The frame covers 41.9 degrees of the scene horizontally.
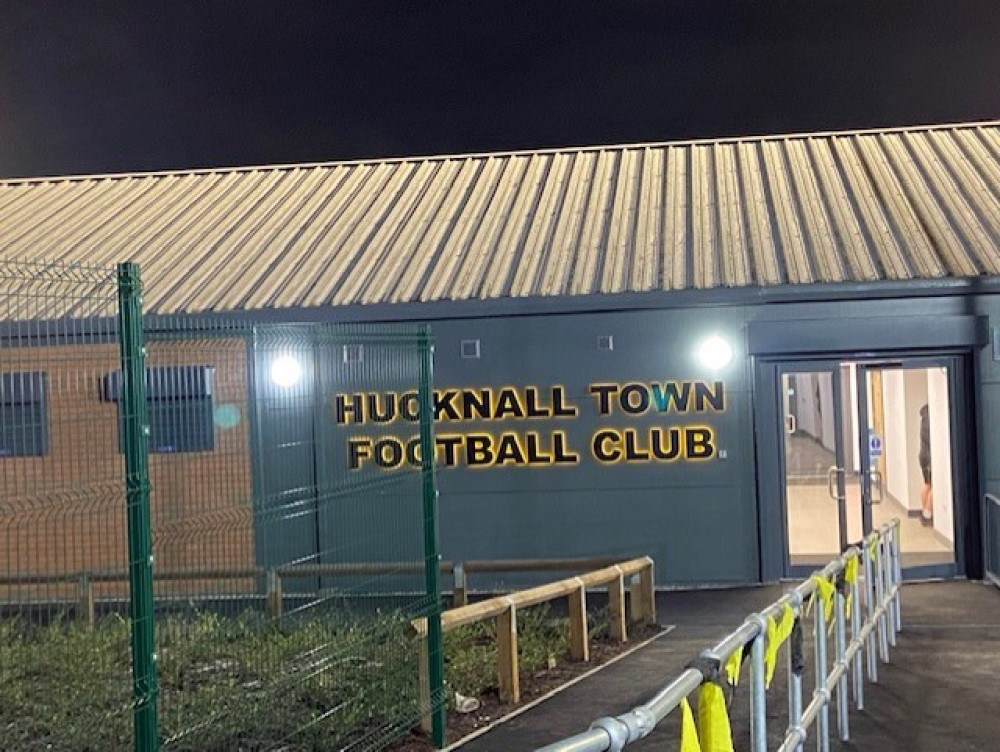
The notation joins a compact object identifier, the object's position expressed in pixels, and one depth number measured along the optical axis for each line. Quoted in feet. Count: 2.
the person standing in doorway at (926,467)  48.83
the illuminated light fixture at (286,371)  25.73
